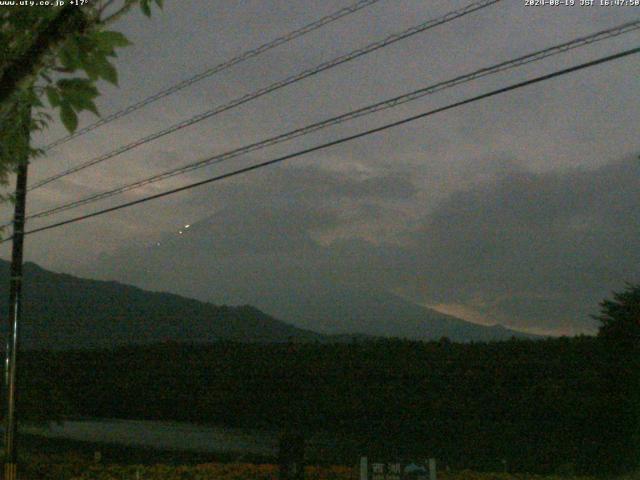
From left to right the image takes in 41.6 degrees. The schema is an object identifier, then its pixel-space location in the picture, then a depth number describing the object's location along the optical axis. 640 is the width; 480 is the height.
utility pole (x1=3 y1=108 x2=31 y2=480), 14.34
